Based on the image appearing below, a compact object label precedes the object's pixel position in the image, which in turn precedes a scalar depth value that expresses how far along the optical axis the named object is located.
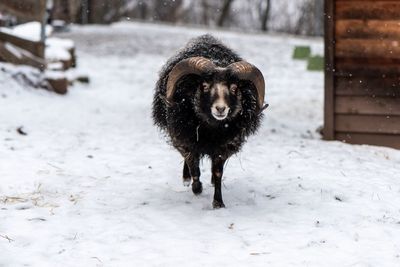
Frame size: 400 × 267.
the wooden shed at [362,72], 9.10
